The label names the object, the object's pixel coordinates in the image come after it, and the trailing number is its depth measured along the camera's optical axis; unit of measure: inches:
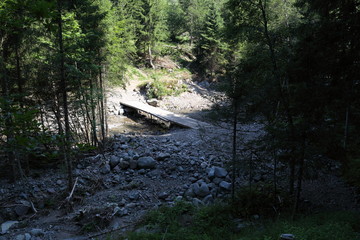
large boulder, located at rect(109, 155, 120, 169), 465.4
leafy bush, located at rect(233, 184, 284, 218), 281.1
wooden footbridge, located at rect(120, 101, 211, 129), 751.2
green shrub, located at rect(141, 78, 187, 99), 1112.8
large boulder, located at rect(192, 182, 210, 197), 359.3
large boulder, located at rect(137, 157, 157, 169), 452.1
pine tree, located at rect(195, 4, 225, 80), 1172.1
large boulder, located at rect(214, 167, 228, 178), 404.5
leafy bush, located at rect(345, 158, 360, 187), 239.9
